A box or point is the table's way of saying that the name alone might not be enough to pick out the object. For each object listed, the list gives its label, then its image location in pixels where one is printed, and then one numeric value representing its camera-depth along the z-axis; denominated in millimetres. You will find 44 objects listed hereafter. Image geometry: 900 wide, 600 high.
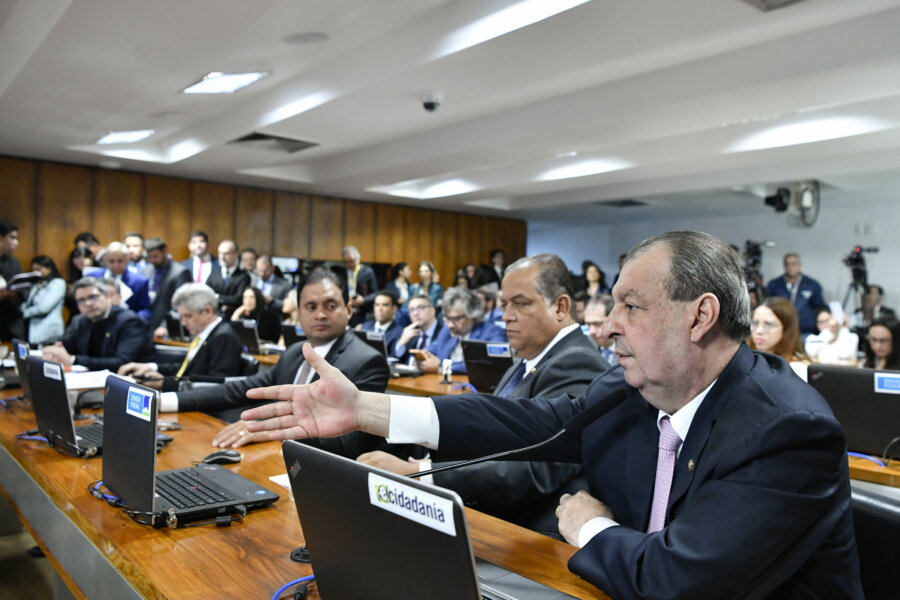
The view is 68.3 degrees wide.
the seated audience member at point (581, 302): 6703
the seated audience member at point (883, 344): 3924
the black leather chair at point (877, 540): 1129
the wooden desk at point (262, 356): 5227
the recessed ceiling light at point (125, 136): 6980
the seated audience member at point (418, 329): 5598
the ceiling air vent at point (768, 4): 3506
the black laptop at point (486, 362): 3643
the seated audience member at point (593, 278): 10117
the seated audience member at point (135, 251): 7941
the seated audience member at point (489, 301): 7125
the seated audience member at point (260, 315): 7156
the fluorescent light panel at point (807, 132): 5887
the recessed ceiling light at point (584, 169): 8062
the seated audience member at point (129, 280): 6570
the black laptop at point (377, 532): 754
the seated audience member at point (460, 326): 5062
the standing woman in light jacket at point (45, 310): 5770
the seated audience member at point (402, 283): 9883
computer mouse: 1971
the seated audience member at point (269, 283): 8352
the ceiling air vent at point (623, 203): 11066
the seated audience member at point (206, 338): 3658
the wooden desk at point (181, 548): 1204
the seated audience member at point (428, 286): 9461
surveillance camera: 5469
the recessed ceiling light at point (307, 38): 4184
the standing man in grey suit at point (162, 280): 6859
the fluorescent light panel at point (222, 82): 5113
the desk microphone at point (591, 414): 1323
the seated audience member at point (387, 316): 5973
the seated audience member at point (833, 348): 4648
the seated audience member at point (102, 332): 4082
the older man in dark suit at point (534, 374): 1730
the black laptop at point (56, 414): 2059
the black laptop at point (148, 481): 1468
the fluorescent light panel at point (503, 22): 3481
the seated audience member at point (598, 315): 4859
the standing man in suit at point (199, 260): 8281
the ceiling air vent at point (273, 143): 7156
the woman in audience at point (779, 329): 3668
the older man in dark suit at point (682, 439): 1009
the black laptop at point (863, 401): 2375
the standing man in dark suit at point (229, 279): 8016
